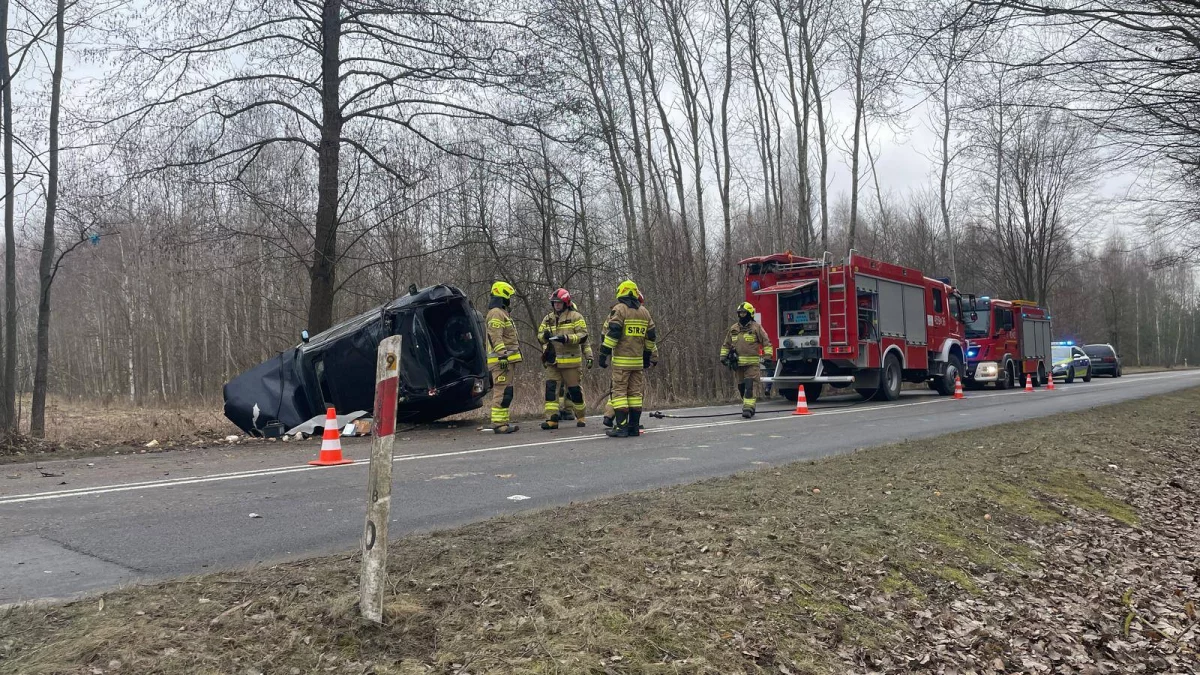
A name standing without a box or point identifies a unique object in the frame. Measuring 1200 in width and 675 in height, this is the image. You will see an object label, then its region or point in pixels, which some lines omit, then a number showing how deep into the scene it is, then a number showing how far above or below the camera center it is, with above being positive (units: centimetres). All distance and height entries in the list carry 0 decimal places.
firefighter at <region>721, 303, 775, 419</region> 1248 +25
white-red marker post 302 -47
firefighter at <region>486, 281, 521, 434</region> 1048 +26
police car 3169 -25
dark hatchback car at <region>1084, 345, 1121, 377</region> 3475 -23
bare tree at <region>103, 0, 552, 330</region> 1226 +474
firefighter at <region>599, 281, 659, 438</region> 982 +20
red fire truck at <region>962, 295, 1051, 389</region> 2275 +48
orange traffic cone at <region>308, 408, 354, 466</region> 759 -71
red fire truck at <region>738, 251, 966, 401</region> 1630 +90
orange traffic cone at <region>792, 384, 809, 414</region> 1382 -74
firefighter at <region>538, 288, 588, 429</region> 1071 +28
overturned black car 1018 +1
